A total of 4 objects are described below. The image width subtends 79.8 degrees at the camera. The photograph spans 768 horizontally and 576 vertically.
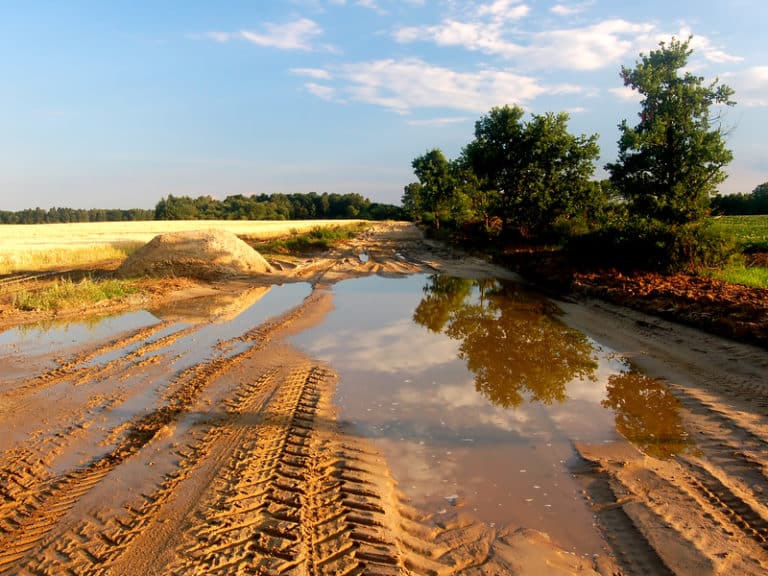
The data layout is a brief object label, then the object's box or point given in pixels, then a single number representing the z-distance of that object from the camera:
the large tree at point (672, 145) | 12.05
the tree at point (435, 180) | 39.38
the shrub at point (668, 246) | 11.66
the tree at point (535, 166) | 19.92
